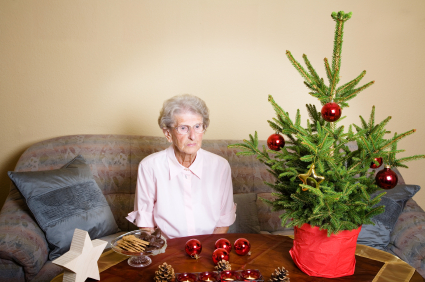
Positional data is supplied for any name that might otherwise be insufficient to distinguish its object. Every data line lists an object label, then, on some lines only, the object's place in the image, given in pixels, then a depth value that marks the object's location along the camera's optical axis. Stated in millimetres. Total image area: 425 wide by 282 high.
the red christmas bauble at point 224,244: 1300
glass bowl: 1173
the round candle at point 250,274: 1100
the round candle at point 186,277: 1090
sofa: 2020
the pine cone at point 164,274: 1098
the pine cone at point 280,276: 1090
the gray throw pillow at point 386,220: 2082
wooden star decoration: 1038
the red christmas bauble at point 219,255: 1207
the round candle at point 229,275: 1095
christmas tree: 1043
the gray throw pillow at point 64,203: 1850
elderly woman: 1823
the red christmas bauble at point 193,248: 1270
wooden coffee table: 1155
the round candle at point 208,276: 1098
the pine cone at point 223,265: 1171
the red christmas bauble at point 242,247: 1294
